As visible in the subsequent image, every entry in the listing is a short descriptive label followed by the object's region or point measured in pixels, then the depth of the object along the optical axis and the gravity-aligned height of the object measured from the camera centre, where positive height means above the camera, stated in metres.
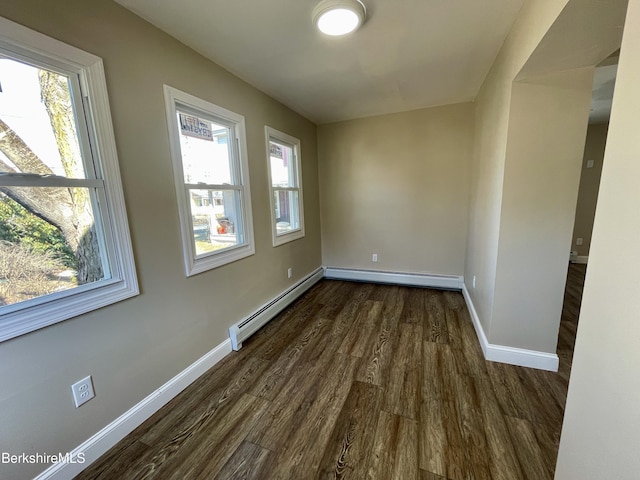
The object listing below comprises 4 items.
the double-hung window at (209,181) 1.77 +0.16
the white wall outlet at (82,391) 1.26 -0.92
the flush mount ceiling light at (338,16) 1.39 +1.02
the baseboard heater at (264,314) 2.23 -1.16
